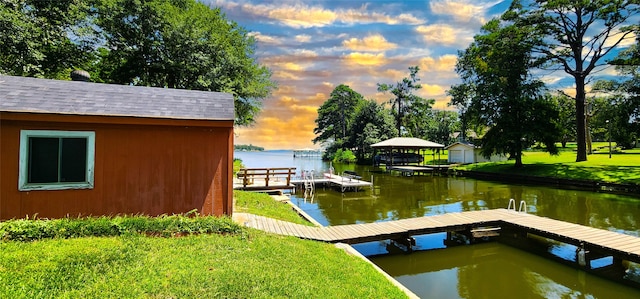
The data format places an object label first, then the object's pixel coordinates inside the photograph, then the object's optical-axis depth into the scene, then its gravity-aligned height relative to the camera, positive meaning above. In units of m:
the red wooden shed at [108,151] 6.18 +0.16
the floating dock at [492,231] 7.38 -1.99
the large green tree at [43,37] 14.63 +6.74
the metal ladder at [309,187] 18.75 -1.80
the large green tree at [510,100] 28.47 +5.59
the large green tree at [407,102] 48.22 +8.85
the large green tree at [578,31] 25.62 +11.08
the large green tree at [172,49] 20.67 +7.62
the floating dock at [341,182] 19.94 -1.57
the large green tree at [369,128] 46.31 +4.75
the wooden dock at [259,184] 16.48 -1.44
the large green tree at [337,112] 66.31 +10.35
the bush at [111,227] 5.19 -1.26
